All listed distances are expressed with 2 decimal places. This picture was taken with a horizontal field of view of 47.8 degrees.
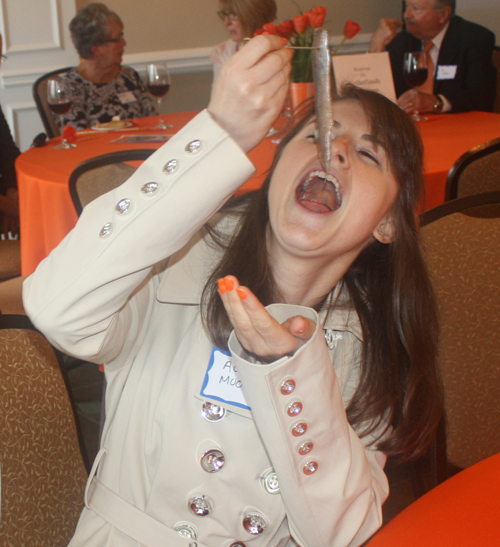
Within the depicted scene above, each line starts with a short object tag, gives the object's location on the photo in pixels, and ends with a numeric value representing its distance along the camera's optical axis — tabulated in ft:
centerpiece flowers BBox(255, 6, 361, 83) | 7.69
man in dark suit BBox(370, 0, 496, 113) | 11.29
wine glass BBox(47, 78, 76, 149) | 9.12
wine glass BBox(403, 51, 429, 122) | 9.24
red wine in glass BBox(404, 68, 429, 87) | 9.34
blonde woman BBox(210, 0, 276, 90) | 12.97
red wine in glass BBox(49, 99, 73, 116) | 9.15
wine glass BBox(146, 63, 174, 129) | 9.93
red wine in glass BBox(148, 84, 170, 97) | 10.07
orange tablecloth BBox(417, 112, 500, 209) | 6.56
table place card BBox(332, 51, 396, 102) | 8.21
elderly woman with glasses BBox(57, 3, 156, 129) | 11.53
